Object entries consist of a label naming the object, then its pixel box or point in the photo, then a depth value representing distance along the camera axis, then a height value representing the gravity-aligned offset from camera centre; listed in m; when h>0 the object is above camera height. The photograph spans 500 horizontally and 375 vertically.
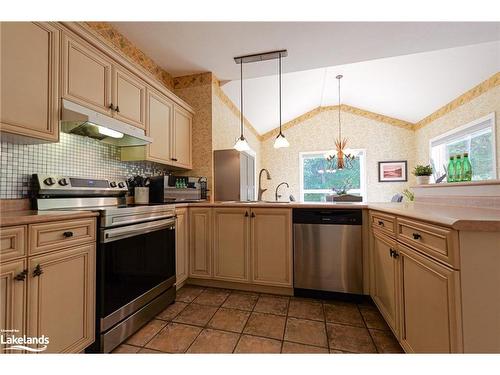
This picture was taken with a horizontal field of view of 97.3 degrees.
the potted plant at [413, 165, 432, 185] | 2.01 +0.15
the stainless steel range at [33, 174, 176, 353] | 1.28 -0.42
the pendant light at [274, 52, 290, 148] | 2.50 +0.57
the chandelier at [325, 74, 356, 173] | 4.61 +0.74
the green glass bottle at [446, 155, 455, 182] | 1.62 +0.14
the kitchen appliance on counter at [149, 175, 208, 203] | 2.17 +0.04
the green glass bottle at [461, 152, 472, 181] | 1.54 +0.15
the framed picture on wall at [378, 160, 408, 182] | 5.44 +0.49
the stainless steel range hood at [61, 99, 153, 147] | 1.40 +0.49
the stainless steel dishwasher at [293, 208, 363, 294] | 1.89 -0.52
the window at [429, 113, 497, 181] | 3.55 +0.85
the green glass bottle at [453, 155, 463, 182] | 1.56 +0.16
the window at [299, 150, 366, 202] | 5.71 +0.36
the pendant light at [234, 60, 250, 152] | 2.44 +0.52
